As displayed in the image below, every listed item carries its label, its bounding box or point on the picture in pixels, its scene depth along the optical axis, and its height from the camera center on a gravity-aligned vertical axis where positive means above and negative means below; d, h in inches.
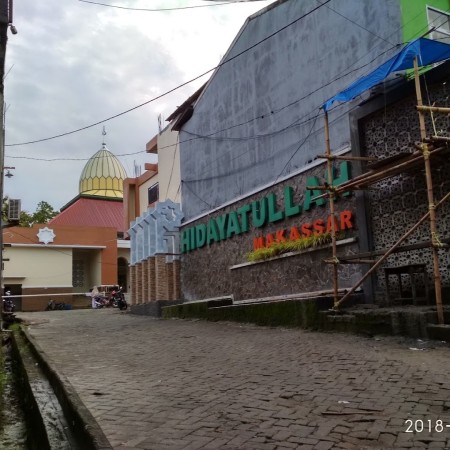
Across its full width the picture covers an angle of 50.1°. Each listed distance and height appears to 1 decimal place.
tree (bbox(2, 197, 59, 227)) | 1472.7 +280.1
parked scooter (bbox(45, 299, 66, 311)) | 1076.5 -2.6
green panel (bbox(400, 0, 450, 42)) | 361.1 +204.4
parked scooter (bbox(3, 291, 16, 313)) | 846.5 +1.1
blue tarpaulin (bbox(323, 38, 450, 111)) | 276.7 +135.0
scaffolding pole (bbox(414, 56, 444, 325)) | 253.3 +40.2
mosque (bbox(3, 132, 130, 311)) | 1104.2 +132.3
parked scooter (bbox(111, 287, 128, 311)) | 874.8 +5.1
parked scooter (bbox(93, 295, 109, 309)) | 1066.7 +2.0
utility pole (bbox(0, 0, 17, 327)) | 346.9 +204.6
